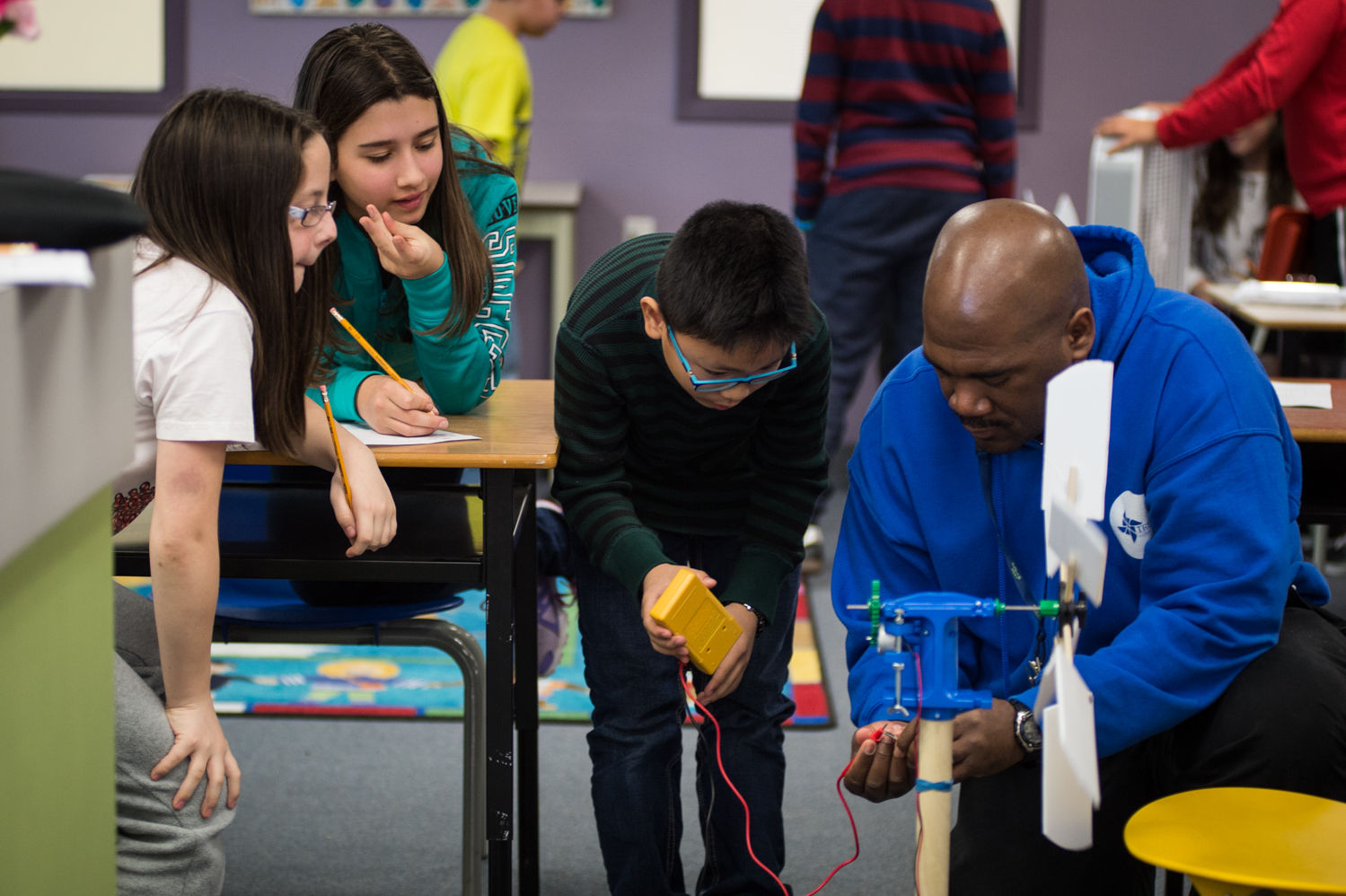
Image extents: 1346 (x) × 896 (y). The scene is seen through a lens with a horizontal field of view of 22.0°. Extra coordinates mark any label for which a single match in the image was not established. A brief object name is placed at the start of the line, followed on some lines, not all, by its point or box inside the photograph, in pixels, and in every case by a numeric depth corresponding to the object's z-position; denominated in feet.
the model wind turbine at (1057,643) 9.60
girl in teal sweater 12.49
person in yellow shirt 21.79
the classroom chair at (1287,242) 19.53
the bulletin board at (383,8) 27.93
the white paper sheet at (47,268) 9.21
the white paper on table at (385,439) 11.98
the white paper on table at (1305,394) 13.34
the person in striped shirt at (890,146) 18.78
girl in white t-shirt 11.10
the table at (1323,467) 12.83
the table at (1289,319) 16.63
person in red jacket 18.37
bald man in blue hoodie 10.94
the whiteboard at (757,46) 27.88
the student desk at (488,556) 11.85
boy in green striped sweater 11.54
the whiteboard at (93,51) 27.90
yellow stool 9.93
